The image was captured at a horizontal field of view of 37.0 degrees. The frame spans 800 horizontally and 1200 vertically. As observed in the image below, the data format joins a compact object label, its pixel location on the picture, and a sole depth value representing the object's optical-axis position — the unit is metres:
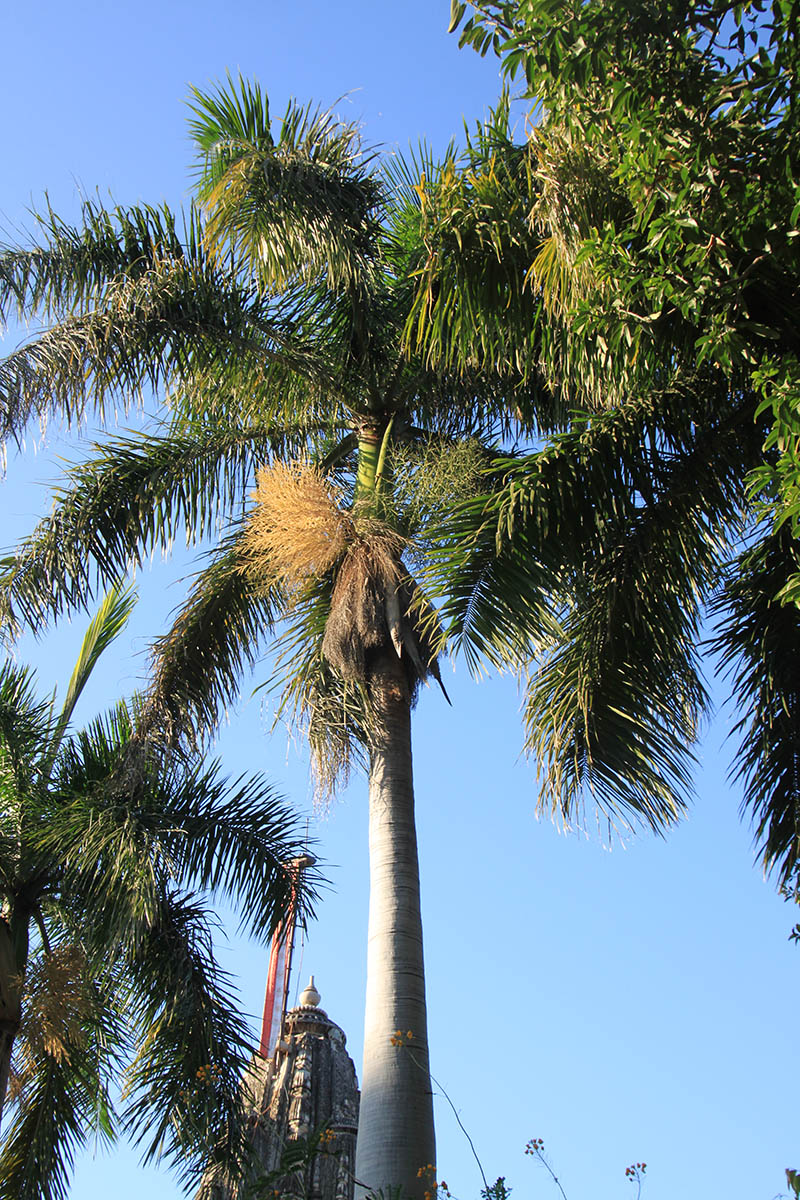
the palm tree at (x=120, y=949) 7.81
